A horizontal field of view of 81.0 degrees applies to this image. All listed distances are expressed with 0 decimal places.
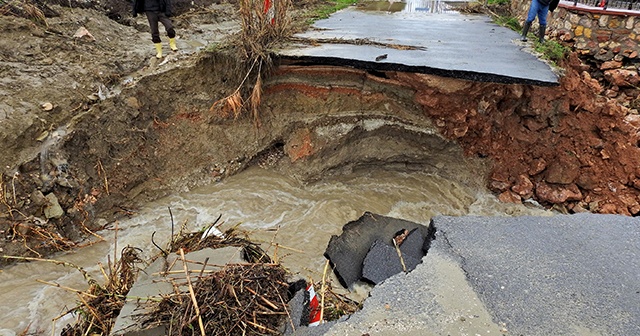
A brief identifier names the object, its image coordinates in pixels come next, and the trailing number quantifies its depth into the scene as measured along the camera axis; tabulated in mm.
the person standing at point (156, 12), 5590
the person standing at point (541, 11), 5845
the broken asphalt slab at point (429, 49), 4741
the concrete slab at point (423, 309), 2461
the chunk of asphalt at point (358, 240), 3680
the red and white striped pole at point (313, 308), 2611
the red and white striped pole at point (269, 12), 5961
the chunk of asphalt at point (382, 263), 3104
